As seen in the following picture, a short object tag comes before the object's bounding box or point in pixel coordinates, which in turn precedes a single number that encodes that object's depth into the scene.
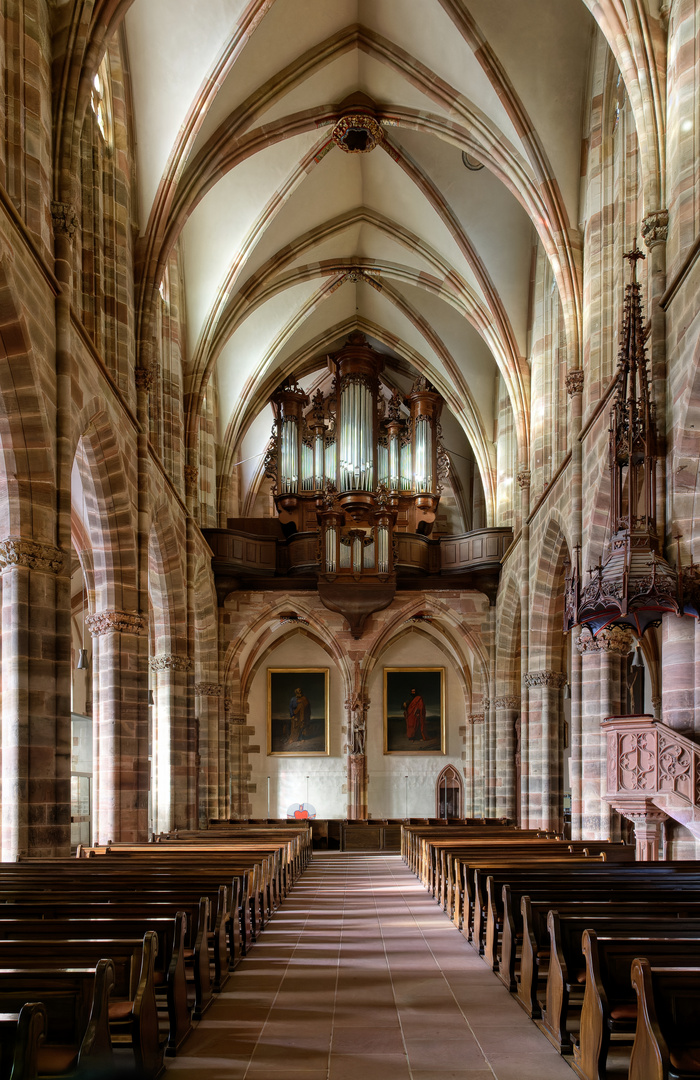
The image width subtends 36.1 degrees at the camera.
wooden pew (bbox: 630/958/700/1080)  4.49
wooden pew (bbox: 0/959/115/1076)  4.43
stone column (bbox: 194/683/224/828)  27.03
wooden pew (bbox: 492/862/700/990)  7.41
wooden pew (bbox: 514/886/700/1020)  6.60
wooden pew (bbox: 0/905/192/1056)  5.93
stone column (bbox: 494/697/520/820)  27.78
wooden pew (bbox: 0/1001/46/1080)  3.76
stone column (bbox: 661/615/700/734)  11.86
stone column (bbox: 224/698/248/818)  31.69
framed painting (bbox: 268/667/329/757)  34.22
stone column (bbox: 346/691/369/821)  29.69
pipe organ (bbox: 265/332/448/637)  27.70
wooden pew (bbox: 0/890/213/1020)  6.61
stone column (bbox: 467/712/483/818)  31.31
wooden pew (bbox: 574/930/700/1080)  5.22
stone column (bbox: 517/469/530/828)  22.38
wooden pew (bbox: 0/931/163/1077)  5.07
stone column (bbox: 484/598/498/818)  28.81
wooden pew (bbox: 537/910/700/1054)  6.03
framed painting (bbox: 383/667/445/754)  34.09
